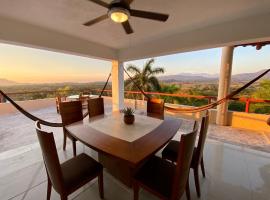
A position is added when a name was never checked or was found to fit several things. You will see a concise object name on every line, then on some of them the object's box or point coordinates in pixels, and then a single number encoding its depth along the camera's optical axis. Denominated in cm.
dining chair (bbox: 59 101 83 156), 207
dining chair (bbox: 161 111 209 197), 137
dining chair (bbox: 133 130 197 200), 96
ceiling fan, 131
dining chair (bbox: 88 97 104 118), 230
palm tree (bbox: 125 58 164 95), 573
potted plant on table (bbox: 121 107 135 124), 181
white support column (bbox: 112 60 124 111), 398
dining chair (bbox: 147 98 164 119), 241
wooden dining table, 111
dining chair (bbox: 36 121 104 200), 102
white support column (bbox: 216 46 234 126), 332
